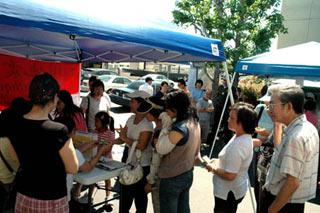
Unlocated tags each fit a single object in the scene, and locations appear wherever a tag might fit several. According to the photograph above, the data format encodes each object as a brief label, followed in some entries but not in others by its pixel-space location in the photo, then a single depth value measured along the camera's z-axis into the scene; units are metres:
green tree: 11.73
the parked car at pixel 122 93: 15.67
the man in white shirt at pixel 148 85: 10.90
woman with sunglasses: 3.17
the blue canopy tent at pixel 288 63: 5.39
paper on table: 3.66
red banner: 5.44
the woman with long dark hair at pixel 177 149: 2.95
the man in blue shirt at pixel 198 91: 9.23
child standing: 4.04
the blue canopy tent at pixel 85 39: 2.78
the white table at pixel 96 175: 3.30
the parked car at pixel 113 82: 17.86
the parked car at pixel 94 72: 21.69
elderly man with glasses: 2.29
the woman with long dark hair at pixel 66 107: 3.82
